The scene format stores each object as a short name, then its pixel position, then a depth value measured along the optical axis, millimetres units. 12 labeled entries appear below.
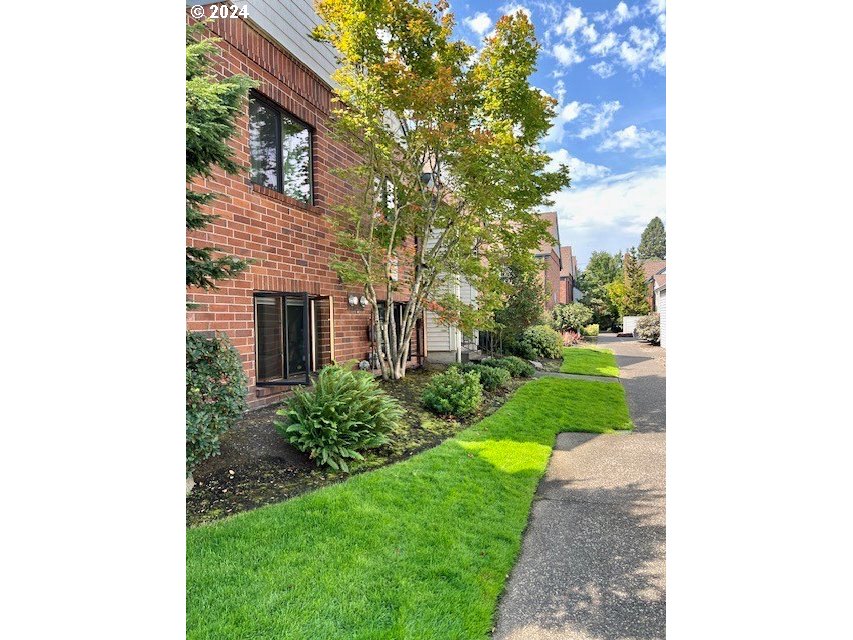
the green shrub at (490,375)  6818
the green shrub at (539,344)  10977
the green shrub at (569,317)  17441
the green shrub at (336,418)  3320
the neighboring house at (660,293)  15489
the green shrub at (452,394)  5066
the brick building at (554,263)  25509
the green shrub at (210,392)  2486
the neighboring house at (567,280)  30594
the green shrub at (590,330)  19688
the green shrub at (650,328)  14514
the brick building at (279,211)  4152
